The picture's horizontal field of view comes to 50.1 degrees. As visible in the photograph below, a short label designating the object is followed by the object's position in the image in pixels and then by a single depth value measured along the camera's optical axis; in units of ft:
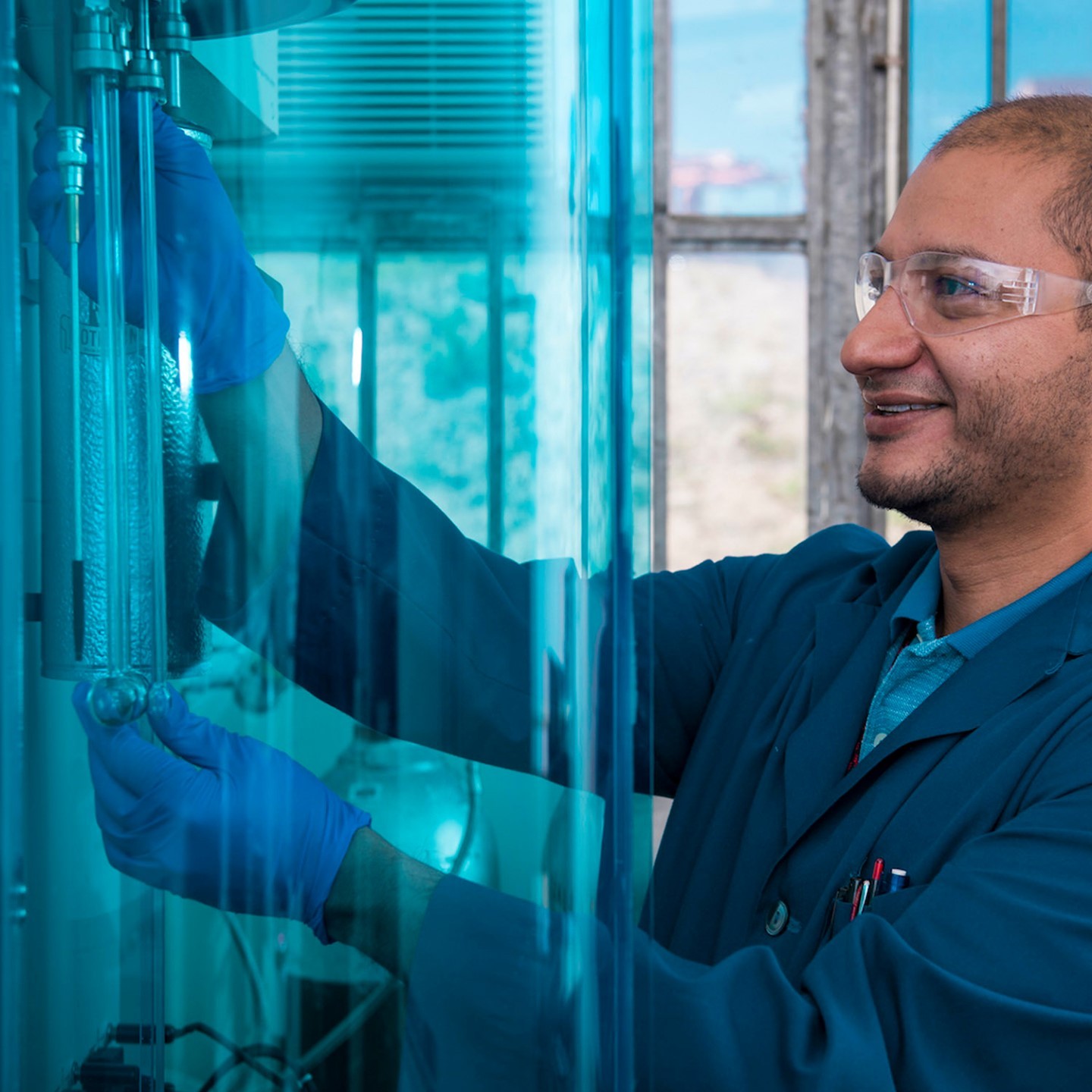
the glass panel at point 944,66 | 8.13
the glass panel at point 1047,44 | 7.82
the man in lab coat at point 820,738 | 2.17
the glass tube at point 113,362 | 2.08
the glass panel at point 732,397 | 8.62
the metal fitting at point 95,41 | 2.03
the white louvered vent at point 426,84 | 2.17
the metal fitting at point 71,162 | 2.05
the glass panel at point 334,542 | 2.12
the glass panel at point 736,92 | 8.36
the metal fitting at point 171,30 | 2.08
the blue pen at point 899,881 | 2.83
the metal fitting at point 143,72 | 2.10
